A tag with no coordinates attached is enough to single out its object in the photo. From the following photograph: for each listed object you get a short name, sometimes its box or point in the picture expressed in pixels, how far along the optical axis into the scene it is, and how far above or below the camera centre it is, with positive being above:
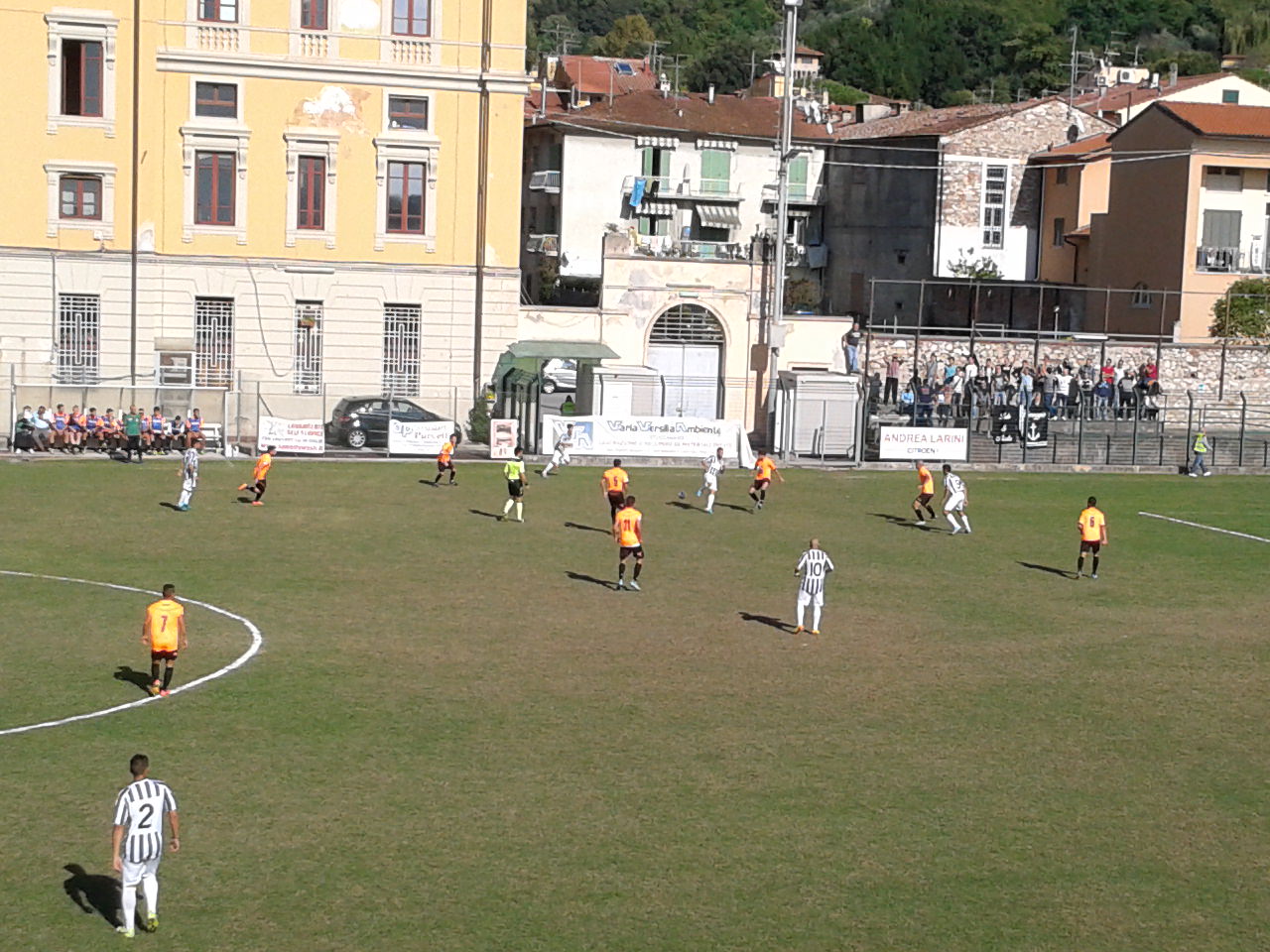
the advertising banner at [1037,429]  53.06 -1.81
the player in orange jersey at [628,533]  30.48 -3.15
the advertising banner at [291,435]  49.03 -2.64
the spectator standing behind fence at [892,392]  56.34 -0.86
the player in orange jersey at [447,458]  43.38 -2.80
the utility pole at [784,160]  51.94 +6.22
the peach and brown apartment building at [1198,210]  63.22 +6.22
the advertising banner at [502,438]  50.53 -2.59
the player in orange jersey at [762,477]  41.28 -2.81
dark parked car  51.56 -2.31
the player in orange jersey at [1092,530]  33.31 -3.05
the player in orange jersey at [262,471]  39.03 -2.95
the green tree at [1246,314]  62.34 +2.33
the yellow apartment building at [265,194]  52.81 +4.64
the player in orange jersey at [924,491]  39.75 -2.89
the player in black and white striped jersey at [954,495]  38.69 -2.86
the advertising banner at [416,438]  49.84 -2.65
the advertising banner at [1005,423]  52.94 -1.65
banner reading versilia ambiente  50.16 -2.35
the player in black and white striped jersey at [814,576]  27.27 -3.41
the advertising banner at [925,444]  51.91 -2.34
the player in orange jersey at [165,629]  22.16 -3.75
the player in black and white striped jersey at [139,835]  14.26 -4.14
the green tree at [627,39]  135.75 +25.43
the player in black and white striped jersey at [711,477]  41.03 -2.82
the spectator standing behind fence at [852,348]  57.16 +0.52
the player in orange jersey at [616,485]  37.59 -2.85
